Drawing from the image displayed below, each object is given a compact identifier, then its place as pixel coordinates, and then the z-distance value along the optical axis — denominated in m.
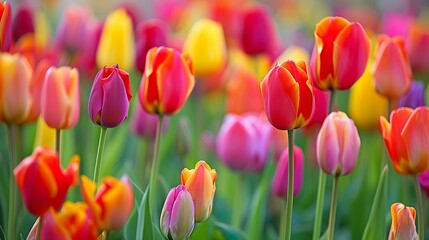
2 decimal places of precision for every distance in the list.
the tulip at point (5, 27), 1.55
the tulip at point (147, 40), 1.82
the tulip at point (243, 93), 1.90
